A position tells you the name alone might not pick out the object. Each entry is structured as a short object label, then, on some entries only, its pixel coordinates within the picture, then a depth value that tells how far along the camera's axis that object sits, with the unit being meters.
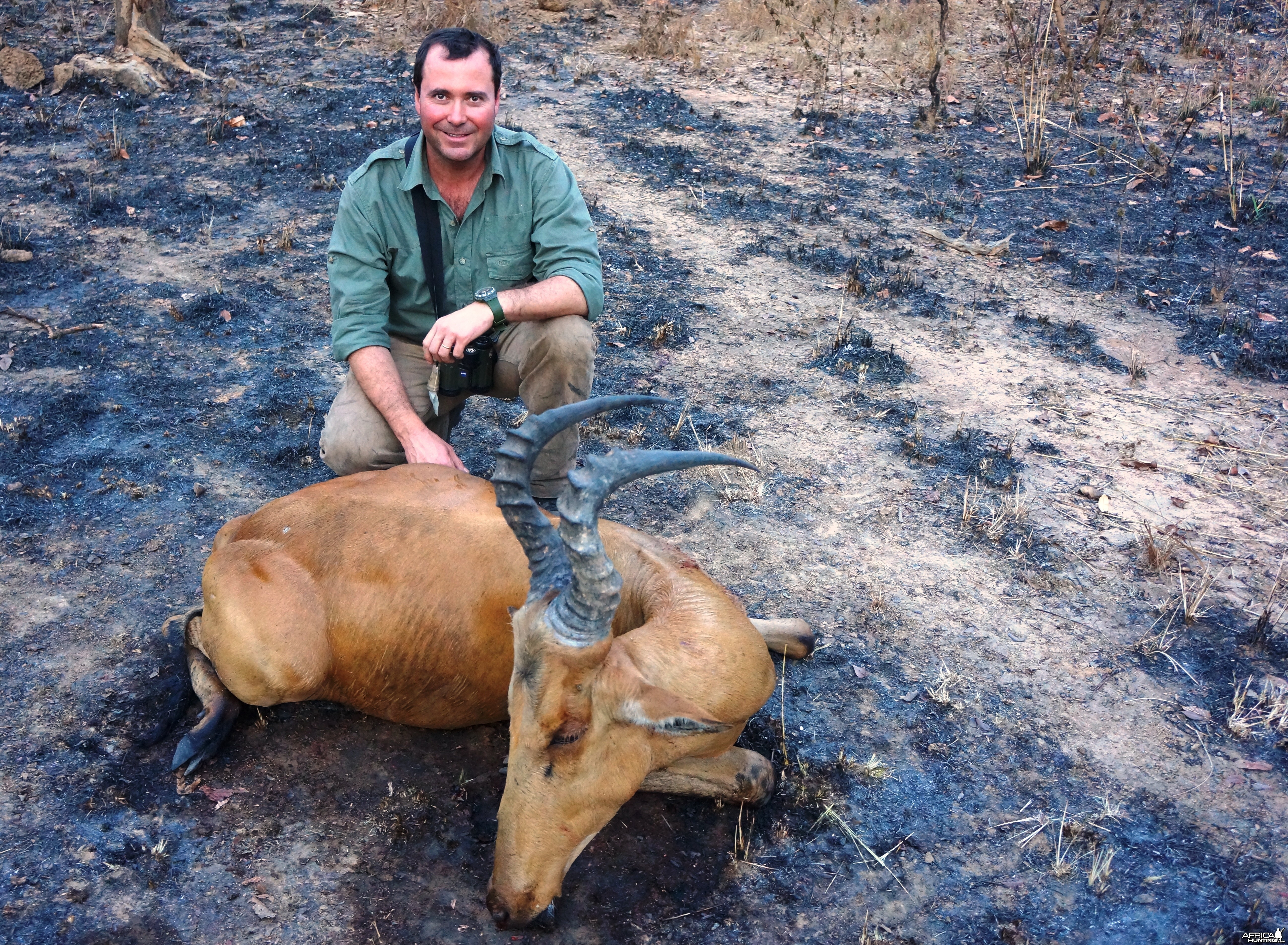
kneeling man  5.26
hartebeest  3.64
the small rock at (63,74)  12.25
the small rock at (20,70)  12.28
